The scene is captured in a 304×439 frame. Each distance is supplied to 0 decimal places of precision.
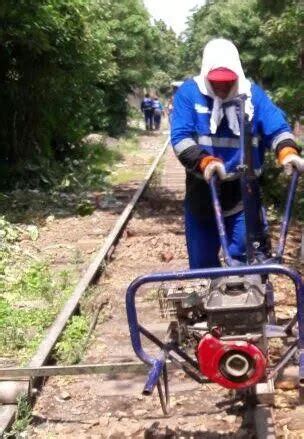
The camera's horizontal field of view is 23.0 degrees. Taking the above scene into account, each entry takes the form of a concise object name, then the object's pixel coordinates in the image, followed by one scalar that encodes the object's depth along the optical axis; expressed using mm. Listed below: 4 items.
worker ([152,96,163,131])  38750
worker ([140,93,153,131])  37909
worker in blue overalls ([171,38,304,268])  4051
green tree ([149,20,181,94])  75312
